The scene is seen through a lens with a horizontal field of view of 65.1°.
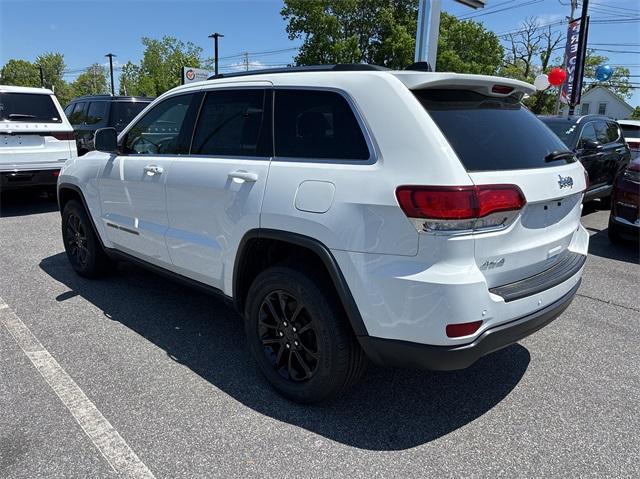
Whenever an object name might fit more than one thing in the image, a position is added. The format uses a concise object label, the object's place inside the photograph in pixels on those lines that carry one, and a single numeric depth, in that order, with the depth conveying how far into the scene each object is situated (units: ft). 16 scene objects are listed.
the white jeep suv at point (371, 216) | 7.45
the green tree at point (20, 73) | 251.80
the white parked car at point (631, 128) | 43.05
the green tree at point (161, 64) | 161.58
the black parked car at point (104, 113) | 36.09
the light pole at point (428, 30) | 25.90
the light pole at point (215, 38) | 122.52
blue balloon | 75.56
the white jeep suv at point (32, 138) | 24.97
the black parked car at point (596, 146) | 24.81
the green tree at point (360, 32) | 115.96
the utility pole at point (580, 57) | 56.13
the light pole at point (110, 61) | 179.93
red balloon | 56.39
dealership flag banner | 58.62
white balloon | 51.00
